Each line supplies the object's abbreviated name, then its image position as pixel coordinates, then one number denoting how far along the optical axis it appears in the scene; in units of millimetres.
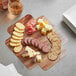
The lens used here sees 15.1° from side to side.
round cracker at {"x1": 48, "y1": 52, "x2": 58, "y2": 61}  1461
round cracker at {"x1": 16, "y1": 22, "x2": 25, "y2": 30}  1540
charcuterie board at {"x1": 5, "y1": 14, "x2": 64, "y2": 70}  1452
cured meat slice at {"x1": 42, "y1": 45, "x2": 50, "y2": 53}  1472
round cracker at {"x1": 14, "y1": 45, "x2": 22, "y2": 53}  1477
